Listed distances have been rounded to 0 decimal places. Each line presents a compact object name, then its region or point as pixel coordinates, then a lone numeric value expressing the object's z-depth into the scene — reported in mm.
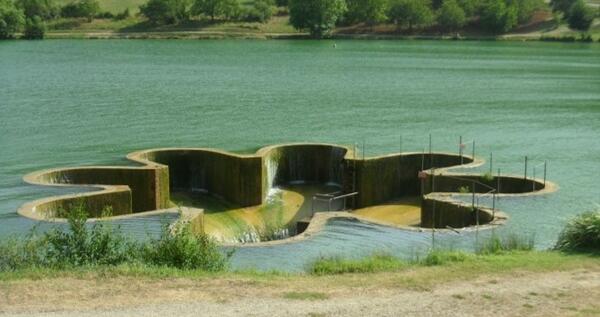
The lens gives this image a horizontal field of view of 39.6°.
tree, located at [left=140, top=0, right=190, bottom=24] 158375
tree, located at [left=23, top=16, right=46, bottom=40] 146625
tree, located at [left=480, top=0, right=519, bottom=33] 158500
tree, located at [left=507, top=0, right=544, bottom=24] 162600
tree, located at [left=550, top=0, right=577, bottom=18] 162500
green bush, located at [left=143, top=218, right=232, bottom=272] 18625
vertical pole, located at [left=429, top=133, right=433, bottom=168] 38344
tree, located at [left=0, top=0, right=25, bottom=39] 141500
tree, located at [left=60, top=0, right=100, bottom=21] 159625
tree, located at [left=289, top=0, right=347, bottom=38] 152250
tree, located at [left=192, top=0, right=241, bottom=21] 159875
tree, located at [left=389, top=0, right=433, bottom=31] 164875
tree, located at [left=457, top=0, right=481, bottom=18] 166250
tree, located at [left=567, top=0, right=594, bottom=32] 157750
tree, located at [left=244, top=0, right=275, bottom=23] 162738
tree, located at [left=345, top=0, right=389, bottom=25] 164000
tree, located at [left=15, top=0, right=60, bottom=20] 154375
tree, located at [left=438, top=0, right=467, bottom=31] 163125
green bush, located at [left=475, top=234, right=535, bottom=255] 21078
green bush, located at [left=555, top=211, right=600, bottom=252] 20500
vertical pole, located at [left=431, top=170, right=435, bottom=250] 24750
